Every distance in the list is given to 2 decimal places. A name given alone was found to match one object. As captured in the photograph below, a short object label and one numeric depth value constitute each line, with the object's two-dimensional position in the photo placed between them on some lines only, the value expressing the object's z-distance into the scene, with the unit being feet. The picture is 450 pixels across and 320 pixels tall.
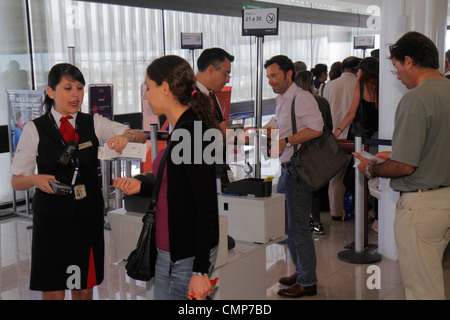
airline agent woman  8.36
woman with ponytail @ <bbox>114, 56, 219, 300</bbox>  6.20
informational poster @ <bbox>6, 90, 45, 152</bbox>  19.54
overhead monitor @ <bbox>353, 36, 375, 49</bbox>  36.09
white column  14.03
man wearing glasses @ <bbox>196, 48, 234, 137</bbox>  11.43
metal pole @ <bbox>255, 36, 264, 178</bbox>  14.88
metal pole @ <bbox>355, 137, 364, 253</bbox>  15.14
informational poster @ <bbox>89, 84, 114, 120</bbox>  20.77
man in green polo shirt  7.83
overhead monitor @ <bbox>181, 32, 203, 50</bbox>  26.50
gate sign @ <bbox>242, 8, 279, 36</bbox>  15.72
